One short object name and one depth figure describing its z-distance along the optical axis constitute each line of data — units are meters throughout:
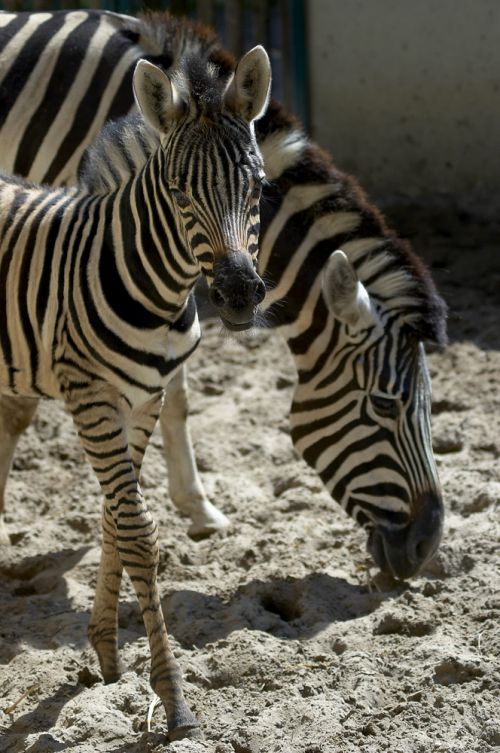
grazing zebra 11.34
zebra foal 8.67
